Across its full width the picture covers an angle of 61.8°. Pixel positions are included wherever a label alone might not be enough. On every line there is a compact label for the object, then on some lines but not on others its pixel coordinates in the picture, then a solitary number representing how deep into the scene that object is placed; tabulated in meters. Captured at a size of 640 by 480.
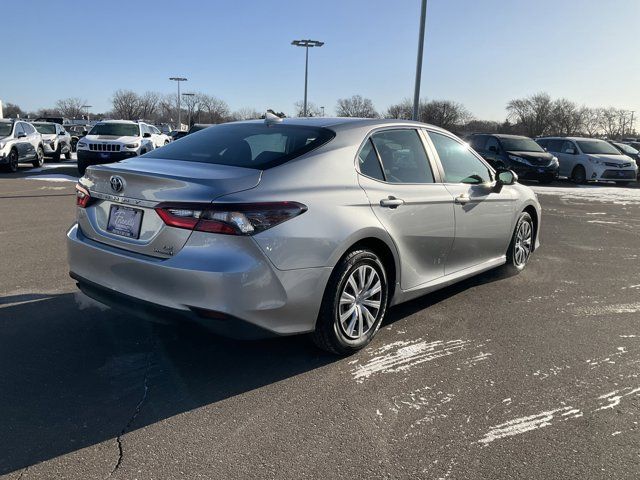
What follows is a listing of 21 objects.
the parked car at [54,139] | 21.59
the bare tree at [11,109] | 120.05
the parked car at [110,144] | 15.94
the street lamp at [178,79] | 73.90
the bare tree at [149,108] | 123.00
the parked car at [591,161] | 20.00
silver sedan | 2.97
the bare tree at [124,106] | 118.56
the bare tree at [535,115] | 102.88
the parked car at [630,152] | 25.92
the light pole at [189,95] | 94.00
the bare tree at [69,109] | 129.88
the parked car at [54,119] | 36.74
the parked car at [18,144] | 16.48
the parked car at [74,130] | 33.51
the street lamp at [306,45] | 39.88
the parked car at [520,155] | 18.55
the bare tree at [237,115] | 98.12
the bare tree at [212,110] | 108.25
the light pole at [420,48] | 19.97
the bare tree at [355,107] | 78.25
